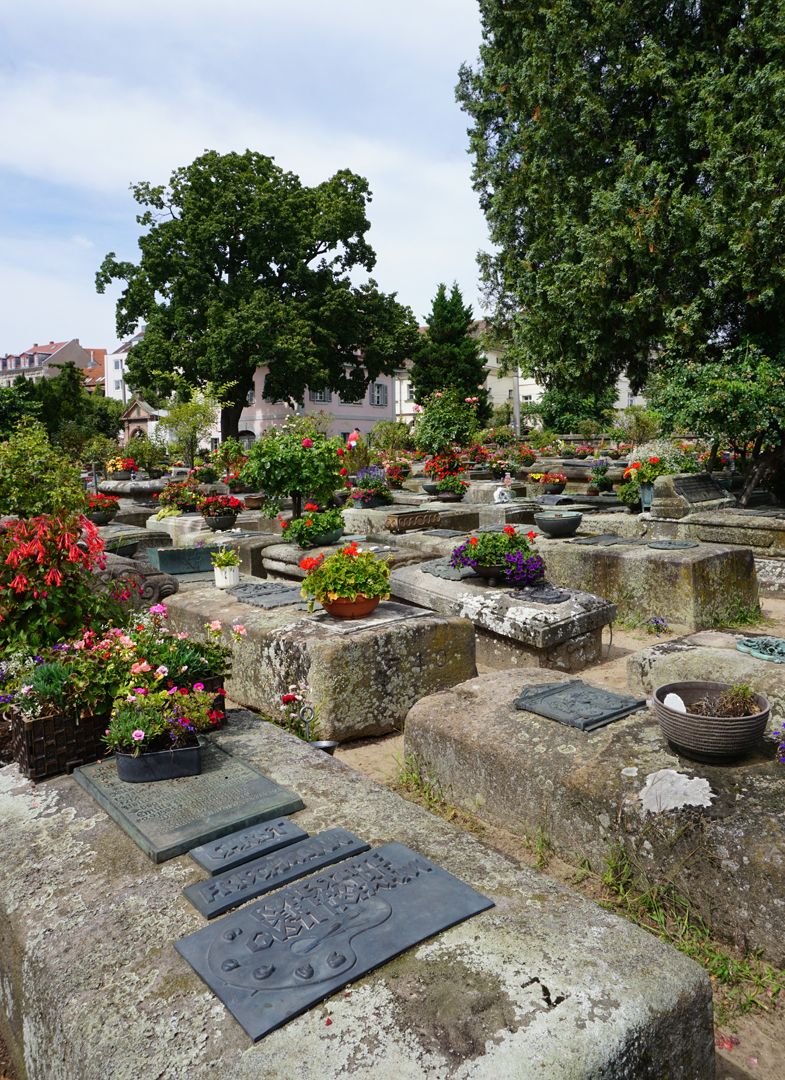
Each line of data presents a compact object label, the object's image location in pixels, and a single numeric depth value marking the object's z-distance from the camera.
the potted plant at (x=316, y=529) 9.37
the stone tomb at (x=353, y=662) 5.01
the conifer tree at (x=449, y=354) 43.59
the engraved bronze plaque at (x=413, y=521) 11.20
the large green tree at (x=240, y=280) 30.47
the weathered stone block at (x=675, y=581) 7.57
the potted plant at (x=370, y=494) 12.77
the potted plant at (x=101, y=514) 11.63
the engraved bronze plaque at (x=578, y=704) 3.91
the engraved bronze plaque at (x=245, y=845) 2.61
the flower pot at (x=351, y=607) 5.58
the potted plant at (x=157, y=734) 3.20
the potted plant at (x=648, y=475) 11.23
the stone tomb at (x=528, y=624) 6.23
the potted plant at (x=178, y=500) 12.59
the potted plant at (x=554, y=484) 15.23
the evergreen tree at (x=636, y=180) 11.92
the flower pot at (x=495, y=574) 6.93
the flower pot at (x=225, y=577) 7.06
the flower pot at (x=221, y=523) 11.40
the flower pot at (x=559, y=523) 9.39
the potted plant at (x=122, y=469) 21.12
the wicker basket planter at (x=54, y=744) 3.27
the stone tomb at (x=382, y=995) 1.79
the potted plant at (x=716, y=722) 3.22
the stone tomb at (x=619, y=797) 2.85
